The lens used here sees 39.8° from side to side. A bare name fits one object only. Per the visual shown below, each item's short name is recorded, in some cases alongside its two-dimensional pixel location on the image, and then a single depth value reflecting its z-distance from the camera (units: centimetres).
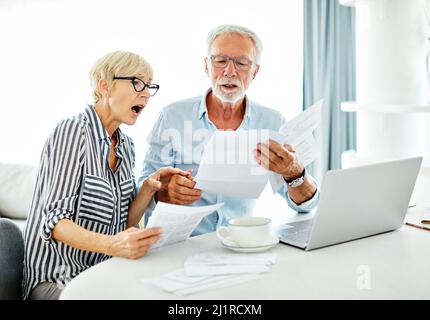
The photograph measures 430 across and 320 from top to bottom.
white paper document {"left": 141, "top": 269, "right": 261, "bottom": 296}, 121
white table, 120
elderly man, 211
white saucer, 146
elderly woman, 157
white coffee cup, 145
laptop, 143
